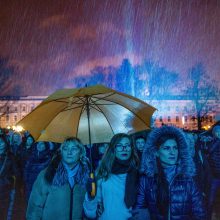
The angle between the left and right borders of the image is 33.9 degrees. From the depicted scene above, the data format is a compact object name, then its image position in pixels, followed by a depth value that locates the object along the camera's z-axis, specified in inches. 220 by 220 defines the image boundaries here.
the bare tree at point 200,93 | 1696.6
